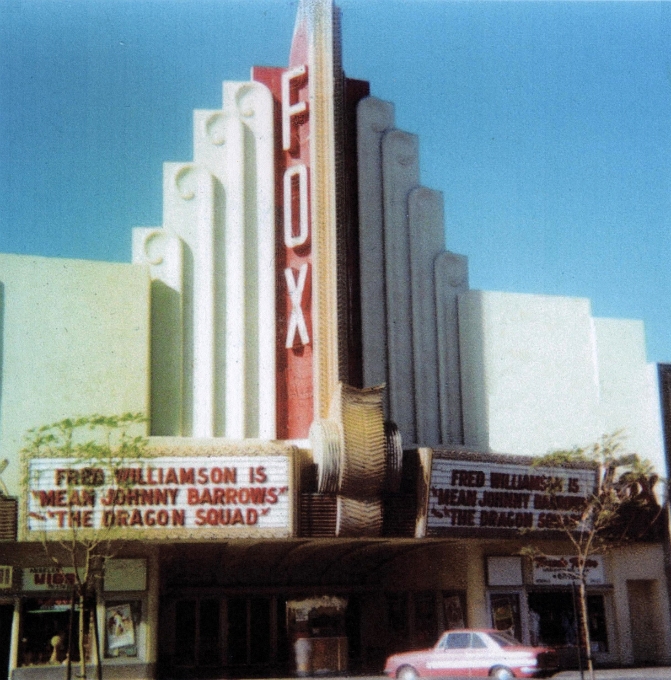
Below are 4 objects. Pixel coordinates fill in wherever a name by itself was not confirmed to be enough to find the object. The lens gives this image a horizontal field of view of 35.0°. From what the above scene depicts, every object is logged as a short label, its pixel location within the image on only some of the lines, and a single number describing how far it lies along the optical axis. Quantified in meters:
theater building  26.88
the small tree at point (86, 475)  23.39
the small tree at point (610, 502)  28.48
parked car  24.25
